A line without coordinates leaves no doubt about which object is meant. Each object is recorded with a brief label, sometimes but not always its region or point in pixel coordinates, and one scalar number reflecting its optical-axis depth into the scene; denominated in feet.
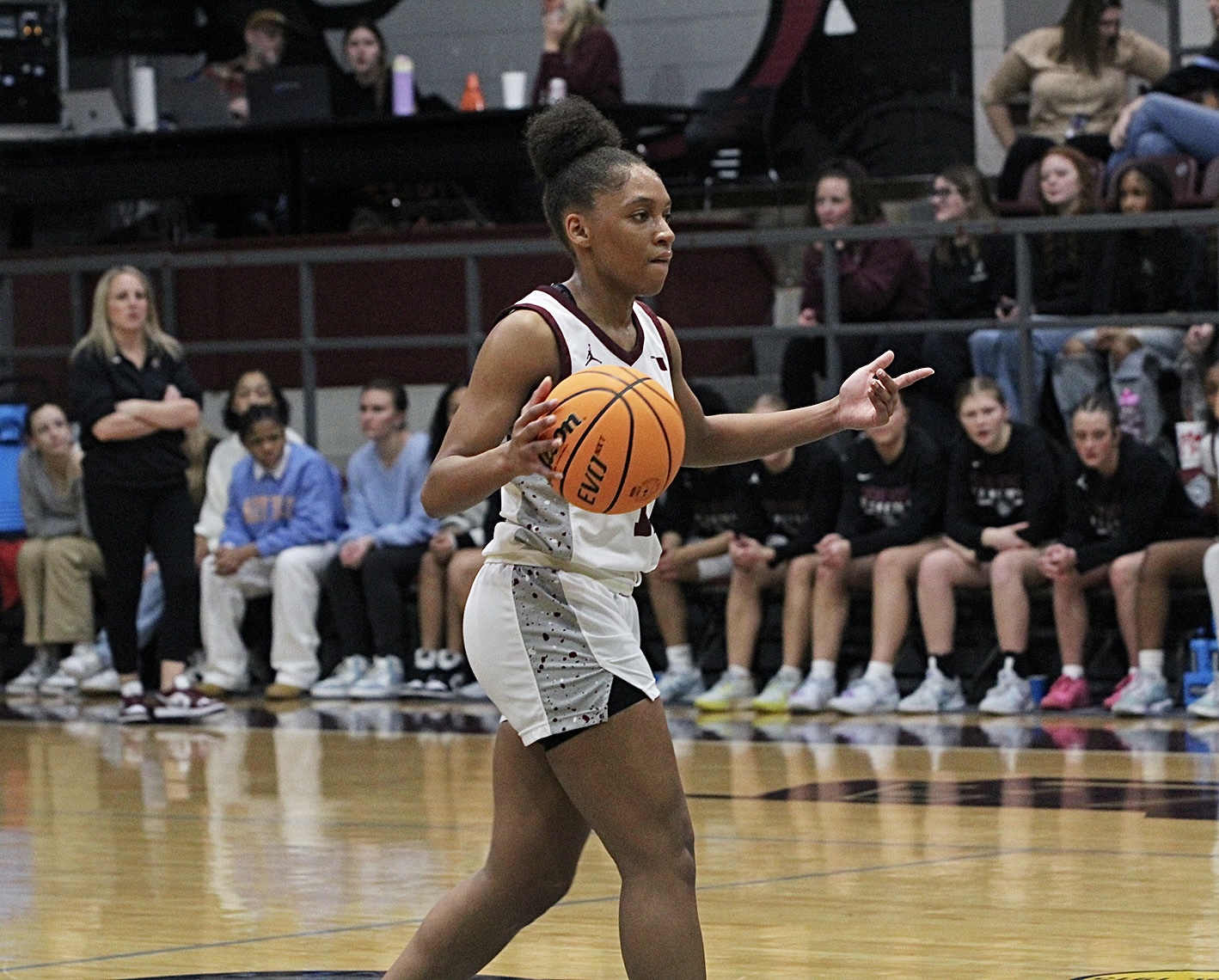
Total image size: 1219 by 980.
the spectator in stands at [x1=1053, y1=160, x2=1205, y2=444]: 49.17
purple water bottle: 68.40
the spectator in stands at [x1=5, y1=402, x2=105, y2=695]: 58.13
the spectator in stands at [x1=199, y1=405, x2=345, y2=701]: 55.63
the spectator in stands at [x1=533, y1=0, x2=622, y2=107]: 67.89
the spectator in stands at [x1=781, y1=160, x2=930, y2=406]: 53.27
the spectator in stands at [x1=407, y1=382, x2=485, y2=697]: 54.20
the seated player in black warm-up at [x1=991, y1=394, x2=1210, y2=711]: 47.14
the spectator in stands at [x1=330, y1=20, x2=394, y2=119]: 70.64
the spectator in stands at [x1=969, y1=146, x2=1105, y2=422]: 50.52
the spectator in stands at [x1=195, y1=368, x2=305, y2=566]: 57.16
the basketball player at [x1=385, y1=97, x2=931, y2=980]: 18.37
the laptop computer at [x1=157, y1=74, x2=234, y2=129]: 72.59
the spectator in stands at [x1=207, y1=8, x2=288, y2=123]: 76.05
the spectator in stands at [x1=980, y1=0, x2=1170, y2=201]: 60.92
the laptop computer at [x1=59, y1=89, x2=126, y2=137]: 74.53
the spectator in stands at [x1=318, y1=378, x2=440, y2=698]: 55.00
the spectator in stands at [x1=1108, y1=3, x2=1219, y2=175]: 52.55
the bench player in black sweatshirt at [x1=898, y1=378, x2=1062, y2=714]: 48.28
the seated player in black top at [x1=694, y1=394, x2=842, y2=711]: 50.14
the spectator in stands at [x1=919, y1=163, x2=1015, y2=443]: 51.91
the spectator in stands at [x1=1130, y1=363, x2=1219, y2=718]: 46.17
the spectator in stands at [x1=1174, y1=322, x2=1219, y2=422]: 48.49
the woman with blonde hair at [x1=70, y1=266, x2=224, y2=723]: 48.66
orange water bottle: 68.36
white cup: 67.77
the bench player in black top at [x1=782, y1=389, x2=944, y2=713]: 48.79
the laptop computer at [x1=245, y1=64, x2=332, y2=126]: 66.54
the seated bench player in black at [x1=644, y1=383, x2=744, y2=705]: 51.87
